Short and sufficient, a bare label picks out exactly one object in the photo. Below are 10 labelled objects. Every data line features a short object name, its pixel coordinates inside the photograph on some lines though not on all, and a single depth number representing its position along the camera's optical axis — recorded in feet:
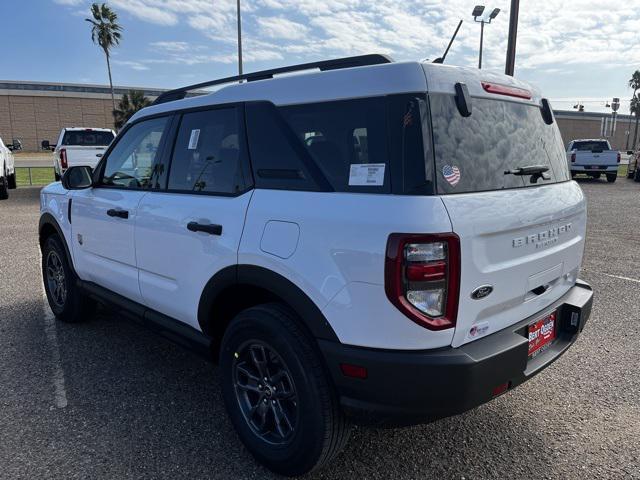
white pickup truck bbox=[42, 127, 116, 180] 43.27
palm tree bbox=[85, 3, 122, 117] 151.74
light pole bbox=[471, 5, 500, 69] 47.15
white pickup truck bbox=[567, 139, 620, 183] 67.87
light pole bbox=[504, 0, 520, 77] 31.81
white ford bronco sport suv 6.66
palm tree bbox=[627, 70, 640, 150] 259.76
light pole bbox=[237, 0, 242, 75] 59.78
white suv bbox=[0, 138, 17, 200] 43.98
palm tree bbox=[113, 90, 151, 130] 154.30
